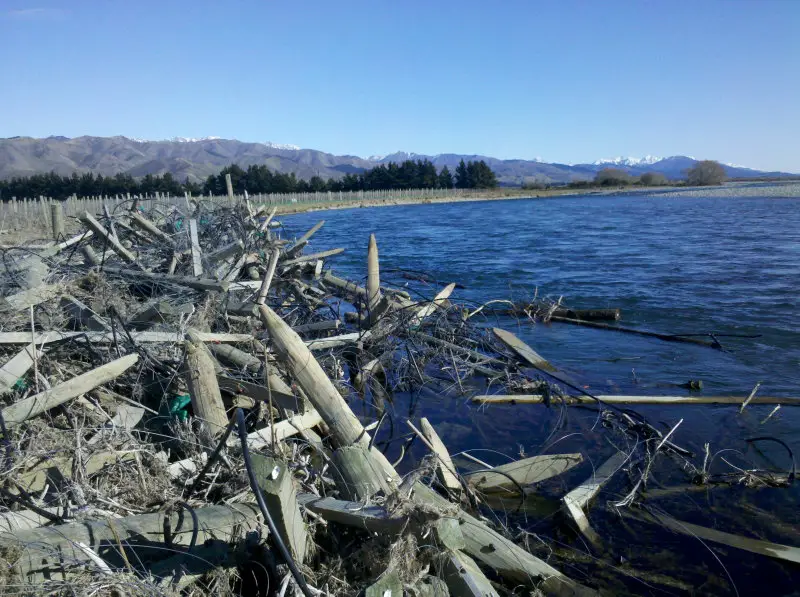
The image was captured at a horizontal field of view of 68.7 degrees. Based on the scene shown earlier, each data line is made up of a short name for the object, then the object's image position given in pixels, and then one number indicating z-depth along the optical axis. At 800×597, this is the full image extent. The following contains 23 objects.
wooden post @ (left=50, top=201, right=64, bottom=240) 11.71
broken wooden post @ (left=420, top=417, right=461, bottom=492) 4.33
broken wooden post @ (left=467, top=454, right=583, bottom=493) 4.88
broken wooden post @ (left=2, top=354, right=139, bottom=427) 4.00
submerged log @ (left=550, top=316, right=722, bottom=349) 9.89
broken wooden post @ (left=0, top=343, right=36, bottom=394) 4.31
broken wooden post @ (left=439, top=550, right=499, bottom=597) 2.89
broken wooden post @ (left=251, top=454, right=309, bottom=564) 2.65
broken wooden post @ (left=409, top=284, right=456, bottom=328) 8.11
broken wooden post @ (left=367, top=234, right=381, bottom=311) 7.76
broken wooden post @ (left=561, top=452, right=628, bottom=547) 4.41
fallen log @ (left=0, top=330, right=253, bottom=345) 4.85
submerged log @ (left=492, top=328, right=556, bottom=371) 8.35
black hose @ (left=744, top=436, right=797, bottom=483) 5.31
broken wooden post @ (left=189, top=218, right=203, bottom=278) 7.54
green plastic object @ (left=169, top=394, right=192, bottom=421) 4.63
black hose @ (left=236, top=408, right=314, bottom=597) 2.50
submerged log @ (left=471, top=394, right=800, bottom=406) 7.03
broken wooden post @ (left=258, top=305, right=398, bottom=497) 3.41
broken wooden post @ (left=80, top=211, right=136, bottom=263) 7.75
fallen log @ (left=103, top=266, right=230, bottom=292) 6.55
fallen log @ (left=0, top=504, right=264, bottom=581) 2.71
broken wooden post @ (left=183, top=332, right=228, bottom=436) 4.22
